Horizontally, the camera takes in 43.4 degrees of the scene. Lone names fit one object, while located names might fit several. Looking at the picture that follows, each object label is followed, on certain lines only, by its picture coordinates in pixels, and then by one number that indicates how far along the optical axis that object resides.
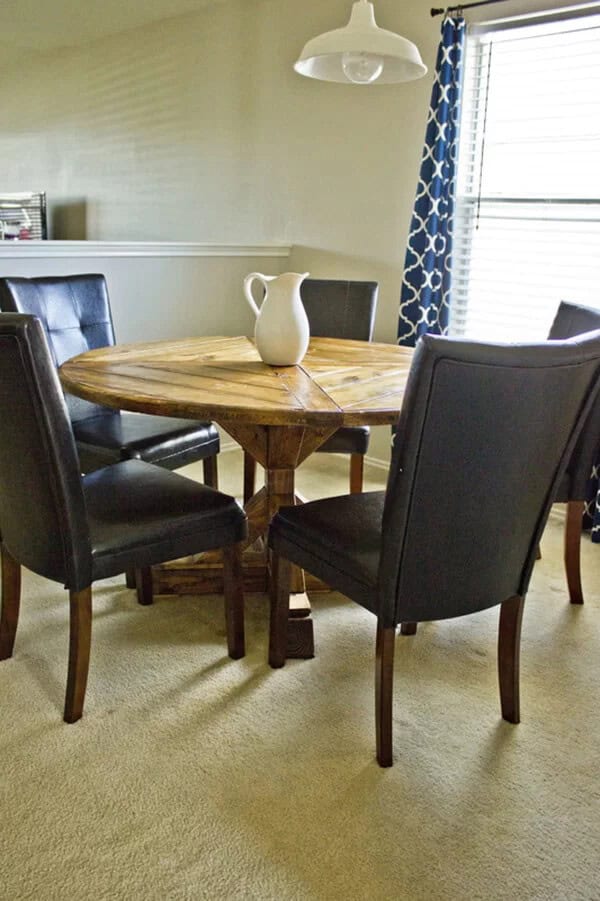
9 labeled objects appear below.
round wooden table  1.69
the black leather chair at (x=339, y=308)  3.03
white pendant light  1.90
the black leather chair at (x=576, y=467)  2.21
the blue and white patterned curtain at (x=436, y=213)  3.04
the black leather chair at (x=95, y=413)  2.37
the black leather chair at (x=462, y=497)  1.33
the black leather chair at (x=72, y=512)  1.49
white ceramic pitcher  2.06
